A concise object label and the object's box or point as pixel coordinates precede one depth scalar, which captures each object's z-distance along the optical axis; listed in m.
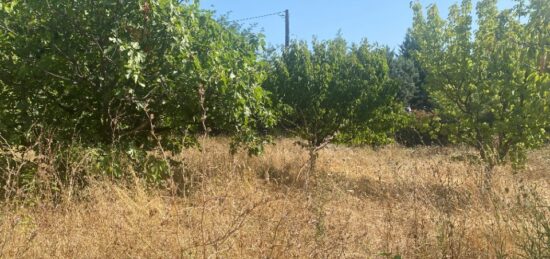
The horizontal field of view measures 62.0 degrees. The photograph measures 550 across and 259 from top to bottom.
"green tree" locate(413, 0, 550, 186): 7.08
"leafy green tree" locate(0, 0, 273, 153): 4.48
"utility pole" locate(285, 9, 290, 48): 23.25
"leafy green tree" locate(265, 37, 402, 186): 8.38
